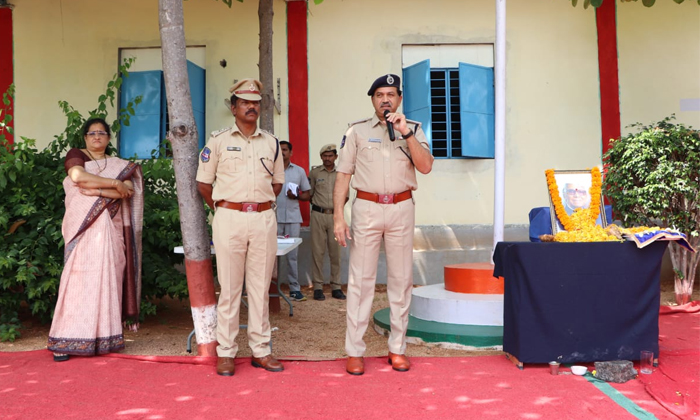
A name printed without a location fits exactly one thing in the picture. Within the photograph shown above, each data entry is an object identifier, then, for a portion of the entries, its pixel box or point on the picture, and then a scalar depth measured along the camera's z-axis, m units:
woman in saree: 4.52
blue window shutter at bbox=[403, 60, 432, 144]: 8.49
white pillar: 5.38
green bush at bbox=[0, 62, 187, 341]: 5.20
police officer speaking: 4.18
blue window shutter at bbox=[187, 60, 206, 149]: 8.52
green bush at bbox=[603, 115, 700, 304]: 6.50
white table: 5.14
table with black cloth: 4.11
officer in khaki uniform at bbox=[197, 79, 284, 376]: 4.09
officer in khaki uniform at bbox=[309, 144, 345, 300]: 7.75
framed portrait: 5.05
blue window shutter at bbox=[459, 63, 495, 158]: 8.55
